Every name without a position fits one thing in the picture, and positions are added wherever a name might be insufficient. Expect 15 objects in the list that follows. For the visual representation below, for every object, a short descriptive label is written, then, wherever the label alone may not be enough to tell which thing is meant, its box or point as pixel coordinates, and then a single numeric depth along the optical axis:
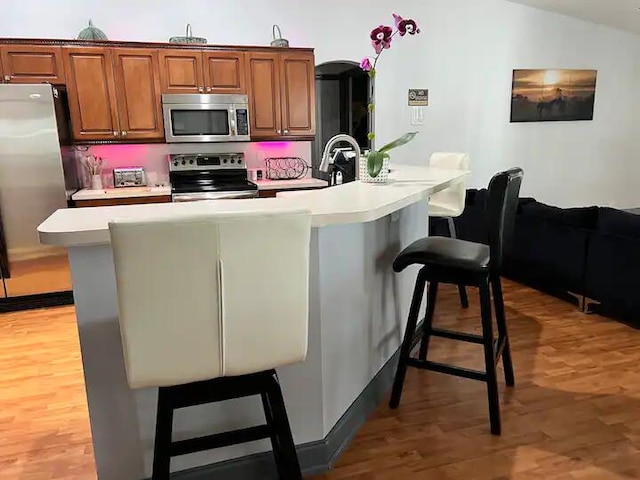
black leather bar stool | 2.04
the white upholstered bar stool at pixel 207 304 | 1.19
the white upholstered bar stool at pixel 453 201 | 3.40
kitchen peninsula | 1.56
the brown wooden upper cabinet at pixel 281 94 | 4.49
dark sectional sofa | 3.19
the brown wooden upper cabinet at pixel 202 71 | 4.23
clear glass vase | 2.49
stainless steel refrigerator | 3.67
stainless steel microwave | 4.28
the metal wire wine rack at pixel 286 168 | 4.98
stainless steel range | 4.35
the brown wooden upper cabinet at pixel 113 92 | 4.04
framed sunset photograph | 5.88
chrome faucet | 2.29
